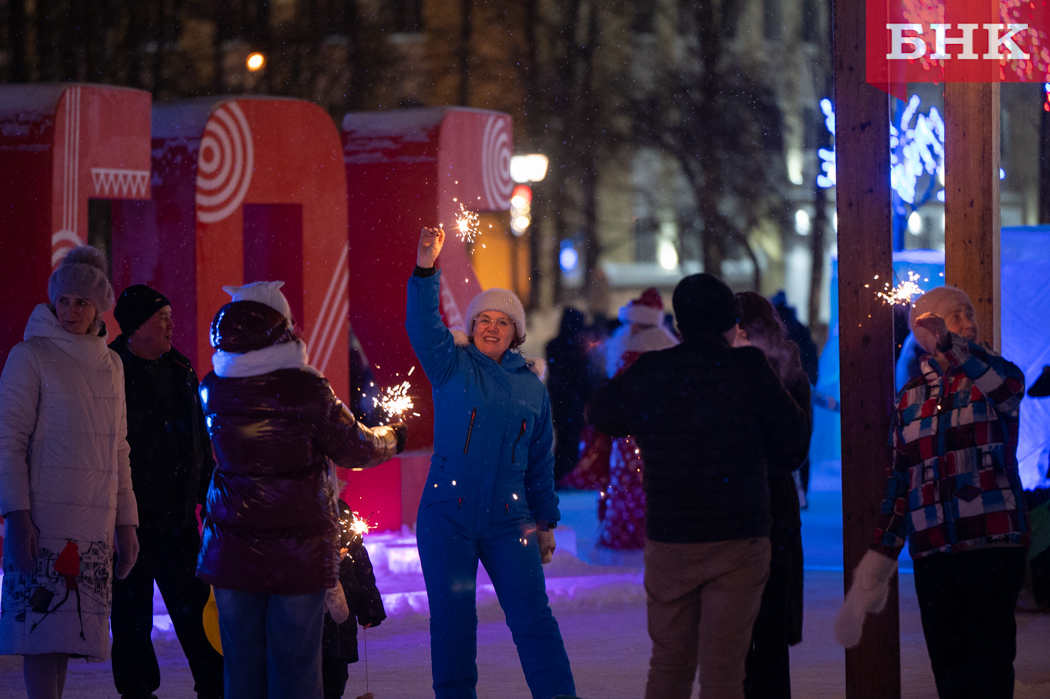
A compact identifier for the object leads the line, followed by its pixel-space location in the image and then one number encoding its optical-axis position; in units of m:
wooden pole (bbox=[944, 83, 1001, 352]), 13.51
